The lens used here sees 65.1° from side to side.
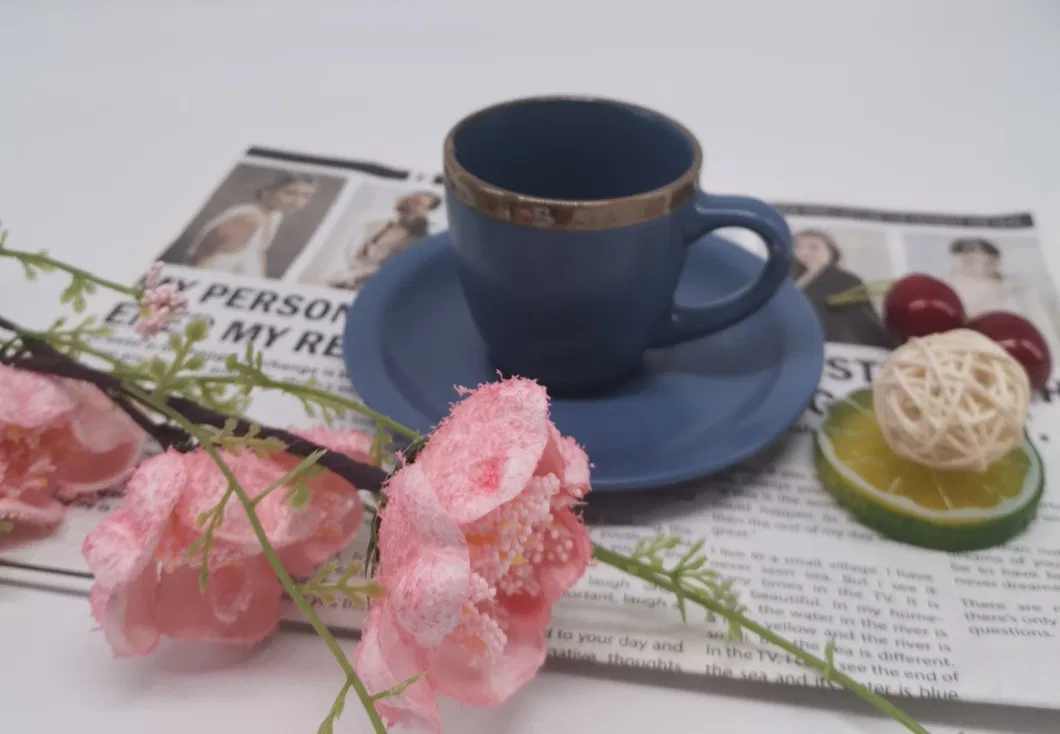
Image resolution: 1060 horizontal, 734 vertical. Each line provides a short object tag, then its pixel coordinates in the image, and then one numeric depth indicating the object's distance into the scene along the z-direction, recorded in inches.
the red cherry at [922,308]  19.4
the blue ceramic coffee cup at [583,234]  14.6
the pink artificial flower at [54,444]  13.1
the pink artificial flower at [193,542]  10.6
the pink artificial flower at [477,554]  9.1
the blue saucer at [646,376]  15.1
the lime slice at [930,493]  14.4
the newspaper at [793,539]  12.7
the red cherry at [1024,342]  18.0
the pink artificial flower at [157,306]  12.3
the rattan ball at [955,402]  14.1
